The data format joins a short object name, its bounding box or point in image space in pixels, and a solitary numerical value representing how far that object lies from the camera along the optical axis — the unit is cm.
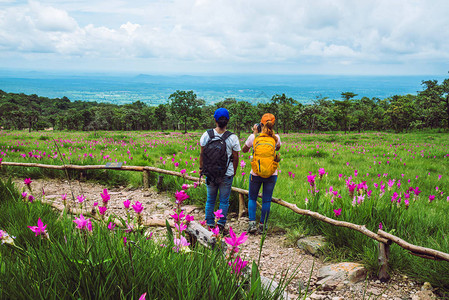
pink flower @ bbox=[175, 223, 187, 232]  180
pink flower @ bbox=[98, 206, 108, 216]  199
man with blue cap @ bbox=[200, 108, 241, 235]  402
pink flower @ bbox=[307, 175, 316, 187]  441
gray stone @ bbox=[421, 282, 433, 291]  285
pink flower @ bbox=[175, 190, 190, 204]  194
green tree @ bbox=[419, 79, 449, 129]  4431
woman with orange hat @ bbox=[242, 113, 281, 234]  418
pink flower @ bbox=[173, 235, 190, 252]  176
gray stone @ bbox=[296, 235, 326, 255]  378
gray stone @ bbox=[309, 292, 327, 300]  289
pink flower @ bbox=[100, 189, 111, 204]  213
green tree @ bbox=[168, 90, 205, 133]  4728
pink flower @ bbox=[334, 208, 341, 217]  378
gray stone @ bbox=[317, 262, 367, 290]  302
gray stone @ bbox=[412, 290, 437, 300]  272
